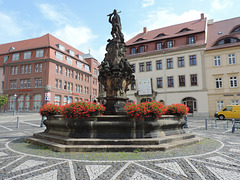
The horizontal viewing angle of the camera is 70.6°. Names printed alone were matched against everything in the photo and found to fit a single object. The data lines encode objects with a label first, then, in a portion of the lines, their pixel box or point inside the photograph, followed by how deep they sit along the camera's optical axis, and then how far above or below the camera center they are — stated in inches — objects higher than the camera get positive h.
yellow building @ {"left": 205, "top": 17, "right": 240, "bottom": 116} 968.3 +200.8
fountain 214.2 -39.5
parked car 769.6 -36.6
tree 1340.2 +37.8
